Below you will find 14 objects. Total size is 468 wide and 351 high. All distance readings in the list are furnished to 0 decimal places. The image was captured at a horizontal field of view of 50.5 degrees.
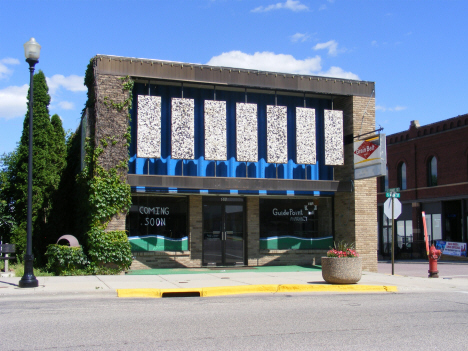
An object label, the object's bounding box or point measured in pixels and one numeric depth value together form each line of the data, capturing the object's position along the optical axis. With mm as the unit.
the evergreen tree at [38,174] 18078
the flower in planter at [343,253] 13938
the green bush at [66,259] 15040
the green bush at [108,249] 15320
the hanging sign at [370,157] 16906
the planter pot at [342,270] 13625
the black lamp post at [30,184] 12125
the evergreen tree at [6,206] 18344
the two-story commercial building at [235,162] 16500
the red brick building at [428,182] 32656
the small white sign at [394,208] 17297
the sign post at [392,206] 17300
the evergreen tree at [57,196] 18562
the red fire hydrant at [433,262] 17391
